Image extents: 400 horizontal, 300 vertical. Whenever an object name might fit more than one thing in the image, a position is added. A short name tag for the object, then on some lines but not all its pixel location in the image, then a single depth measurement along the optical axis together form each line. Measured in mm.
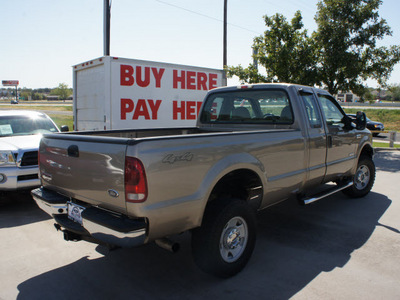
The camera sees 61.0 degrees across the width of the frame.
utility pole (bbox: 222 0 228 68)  18047
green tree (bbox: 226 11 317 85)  13758
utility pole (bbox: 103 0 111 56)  12273
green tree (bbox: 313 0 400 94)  13305
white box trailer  8781
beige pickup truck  2602
